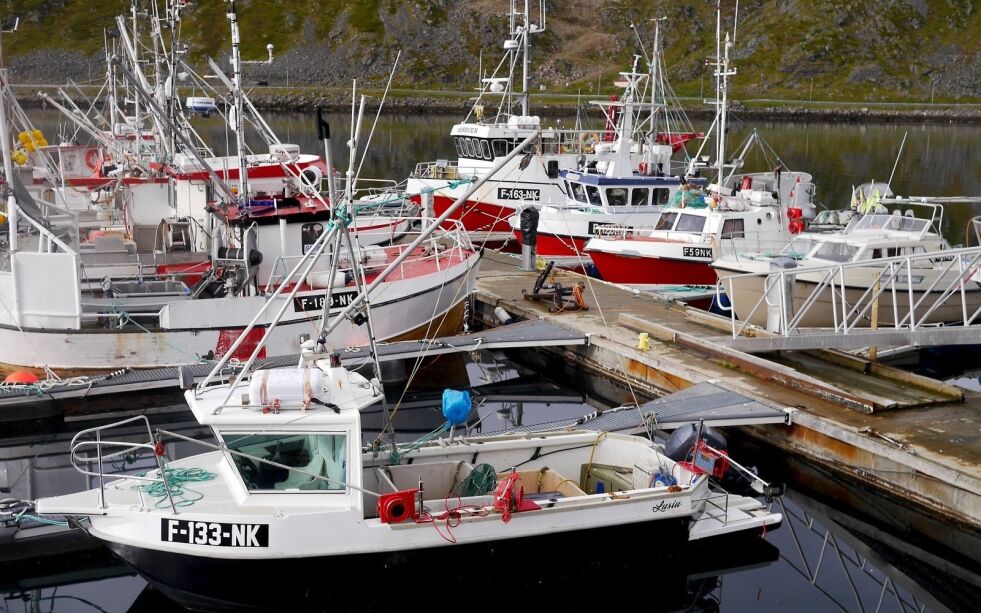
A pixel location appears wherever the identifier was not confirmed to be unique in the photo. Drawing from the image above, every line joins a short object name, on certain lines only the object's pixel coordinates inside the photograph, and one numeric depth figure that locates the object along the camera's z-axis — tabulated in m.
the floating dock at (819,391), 13.39
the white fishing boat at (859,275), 21.64
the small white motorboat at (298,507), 10.73
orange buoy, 17.72
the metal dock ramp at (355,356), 17.03
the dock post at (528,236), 24.70
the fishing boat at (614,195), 30.23
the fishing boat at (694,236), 25.39
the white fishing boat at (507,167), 34.31
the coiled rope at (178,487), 11.16
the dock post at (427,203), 30.48
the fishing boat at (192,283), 18.05
